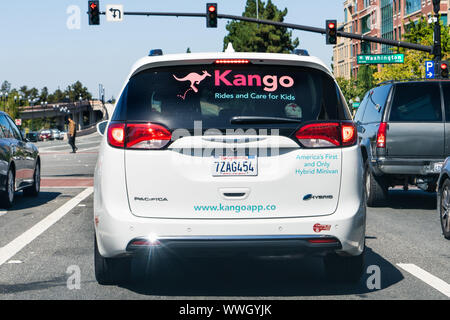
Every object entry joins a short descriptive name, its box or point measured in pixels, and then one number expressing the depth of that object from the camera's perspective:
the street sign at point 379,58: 32.97
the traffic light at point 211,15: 30.52
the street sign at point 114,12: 31.37
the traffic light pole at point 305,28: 29.39
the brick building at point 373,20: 79.19
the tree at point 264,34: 95.44
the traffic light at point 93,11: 30.89
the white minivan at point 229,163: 5.73
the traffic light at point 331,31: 29.72
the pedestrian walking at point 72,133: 41.47
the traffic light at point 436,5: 26.95
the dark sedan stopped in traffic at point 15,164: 12.99
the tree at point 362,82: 96.82
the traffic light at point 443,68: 28.97
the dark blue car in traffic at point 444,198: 9.55
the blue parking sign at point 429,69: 29.25
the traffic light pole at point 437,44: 29.08
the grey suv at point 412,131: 12.62
